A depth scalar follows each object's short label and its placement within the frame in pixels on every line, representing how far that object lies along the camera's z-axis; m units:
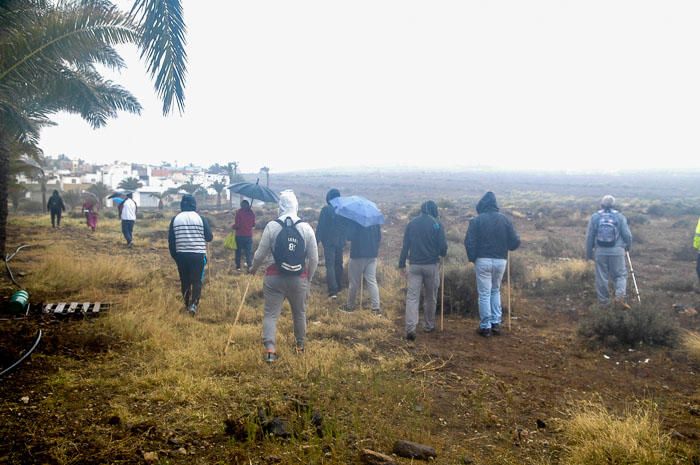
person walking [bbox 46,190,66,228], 20.41
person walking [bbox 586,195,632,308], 8.90
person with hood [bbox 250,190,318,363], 5.93
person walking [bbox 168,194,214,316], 7.72
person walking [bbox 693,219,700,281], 8.86
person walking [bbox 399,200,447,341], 7.60
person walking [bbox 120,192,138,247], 15.73
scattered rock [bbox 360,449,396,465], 3.90
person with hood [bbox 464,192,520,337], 7.75
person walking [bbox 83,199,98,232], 20.54
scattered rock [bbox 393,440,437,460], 4.11
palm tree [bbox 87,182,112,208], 47.34
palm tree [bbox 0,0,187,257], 7.37
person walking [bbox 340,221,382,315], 8.81
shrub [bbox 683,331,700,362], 6.70
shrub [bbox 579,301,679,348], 7.30
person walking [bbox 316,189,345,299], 9.73
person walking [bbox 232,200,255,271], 11.81
